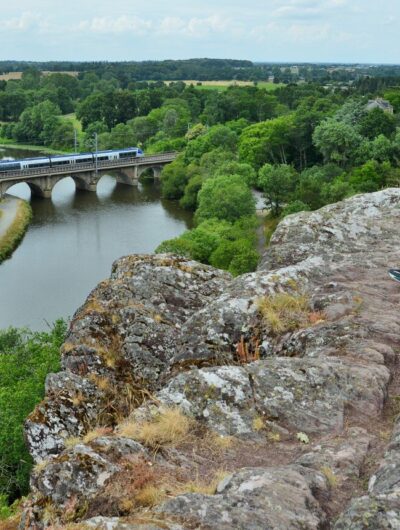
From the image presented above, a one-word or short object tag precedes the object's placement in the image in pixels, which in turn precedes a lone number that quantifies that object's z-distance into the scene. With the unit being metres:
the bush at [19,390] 15.18
